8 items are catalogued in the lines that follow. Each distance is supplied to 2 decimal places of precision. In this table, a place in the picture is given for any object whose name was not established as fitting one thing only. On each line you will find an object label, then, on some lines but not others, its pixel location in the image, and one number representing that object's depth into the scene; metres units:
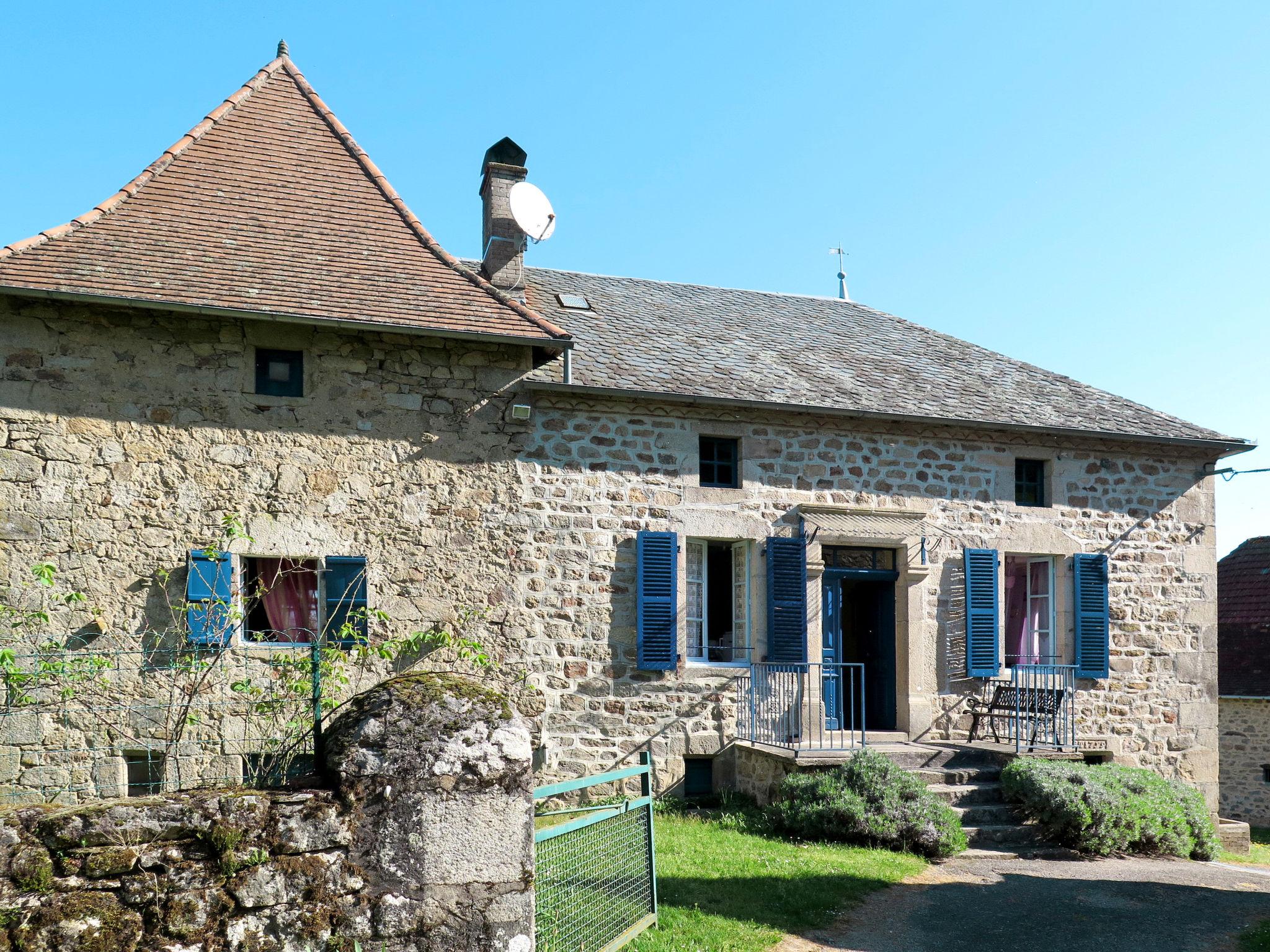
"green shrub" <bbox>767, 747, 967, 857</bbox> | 9.02
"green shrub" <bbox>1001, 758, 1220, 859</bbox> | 9.58
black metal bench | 11.59
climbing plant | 8.59
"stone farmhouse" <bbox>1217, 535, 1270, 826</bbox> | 18.45
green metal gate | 5.12
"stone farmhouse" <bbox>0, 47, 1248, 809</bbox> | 9.50
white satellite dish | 11.66
